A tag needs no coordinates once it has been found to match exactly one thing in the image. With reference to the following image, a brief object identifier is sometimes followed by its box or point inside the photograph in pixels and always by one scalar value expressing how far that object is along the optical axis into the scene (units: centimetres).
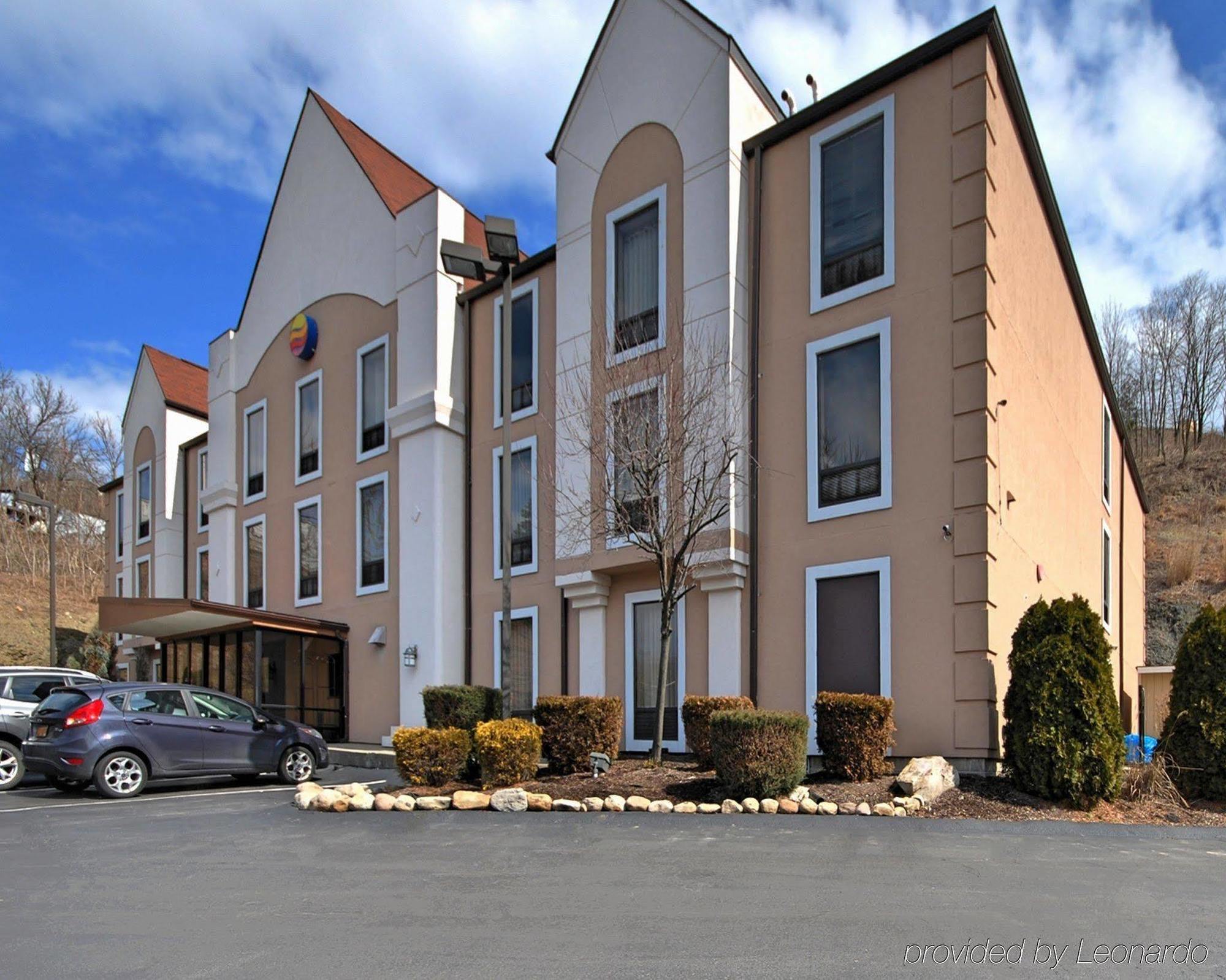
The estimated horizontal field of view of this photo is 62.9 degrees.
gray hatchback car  1255
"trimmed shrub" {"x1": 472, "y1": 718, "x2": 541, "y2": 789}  1149
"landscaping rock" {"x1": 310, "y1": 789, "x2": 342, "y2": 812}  1088
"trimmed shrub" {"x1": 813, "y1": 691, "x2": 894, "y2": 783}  1141
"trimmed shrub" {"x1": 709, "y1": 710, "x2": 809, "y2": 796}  1027
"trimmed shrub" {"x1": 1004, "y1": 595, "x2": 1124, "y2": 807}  1054
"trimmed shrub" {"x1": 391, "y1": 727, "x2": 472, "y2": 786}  1196
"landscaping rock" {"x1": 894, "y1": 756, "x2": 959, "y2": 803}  1062
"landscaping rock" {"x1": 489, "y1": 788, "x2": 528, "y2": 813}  1048
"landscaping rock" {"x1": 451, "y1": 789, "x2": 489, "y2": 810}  1065
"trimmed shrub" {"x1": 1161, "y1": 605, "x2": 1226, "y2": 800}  1102
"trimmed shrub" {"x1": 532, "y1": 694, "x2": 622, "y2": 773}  1234
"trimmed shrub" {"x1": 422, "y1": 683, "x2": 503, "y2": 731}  1410
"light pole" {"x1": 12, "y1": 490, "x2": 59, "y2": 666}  2523
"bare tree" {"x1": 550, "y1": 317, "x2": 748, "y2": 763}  1277
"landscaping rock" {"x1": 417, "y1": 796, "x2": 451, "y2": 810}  1076
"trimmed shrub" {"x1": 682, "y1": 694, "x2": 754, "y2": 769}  1266
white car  1384
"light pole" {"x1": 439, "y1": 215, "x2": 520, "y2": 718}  1299
